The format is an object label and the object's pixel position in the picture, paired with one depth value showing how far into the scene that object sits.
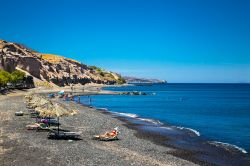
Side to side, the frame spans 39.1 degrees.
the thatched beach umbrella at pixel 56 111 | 35.69
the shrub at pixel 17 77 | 116.06
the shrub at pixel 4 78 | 98.94
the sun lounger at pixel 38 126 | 38.69
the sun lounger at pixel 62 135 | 34.12
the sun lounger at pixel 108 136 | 35.44
